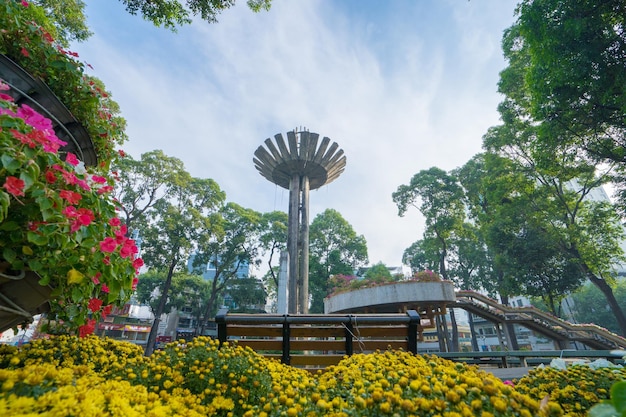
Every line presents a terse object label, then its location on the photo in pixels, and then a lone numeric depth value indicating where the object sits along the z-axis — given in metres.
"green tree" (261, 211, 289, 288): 24.67
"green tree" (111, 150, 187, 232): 16.50
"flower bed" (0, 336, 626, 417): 1.03
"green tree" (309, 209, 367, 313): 24.02
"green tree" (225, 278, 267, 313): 27.47
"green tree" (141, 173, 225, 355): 18.14
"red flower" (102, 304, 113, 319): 1.96
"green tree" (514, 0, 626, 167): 6.52
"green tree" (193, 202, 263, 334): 22.84
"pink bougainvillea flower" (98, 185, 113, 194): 1.68
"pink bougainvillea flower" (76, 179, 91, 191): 1.44
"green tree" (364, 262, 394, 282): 25.73
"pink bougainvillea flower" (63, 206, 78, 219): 1.33
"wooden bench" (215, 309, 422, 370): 3.24
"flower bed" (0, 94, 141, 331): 1.22
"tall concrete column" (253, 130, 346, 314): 12.80
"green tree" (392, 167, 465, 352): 20.23
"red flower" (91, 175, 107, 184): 1.69
